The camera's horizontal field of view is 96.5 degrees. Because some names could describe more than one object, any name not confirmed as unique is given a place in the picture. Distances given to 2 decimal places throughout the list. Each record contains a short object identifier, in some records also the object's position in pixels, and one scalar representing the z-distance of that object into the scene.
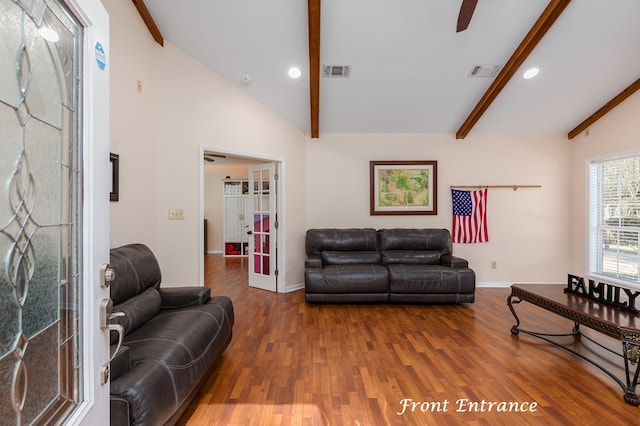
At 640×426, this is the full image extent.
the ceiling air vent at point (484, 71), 3.42
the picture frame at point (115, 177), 2.40
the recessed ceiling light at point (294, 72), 3.43
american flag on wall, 4.64
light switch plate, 3.20
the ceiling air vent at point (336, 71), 3.42
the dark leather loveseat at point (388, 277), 3.68
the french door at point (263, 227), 4.34
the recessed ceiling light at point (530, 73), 3.45
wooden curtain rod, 4.62
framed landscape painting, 4.71
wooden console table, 1.92
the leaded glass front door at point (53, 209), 0.60
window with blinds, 3.81
